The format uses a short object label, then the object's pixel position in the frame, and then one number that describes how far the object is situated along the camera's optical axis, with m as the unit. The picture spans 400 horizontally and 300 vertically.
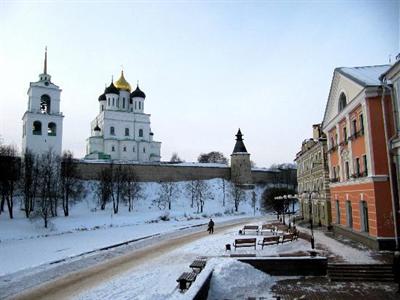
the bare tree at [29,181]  39.30
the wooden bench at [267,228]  27.31
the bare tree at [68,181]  43.31
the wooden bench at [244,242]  18.64
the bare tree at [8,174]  38.25
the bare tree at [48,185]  37.09
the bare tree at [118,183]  50.97
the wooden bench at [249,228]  27.06
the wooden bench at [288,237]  20.13
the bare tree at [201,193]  57.44
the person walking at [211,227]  28.80
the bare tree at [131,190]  51.46
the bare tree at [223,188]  62.50
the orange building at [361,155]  17.00
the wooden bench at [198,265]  13.61
